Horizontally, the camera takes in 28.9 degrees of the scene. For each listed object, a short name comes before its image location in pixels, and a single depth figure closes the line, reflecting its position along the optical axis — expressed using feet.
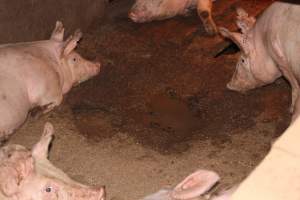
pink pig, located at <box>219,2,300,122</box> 16.02
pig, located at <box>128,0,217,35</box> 22.40
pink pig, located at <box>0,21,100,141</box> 16.12
